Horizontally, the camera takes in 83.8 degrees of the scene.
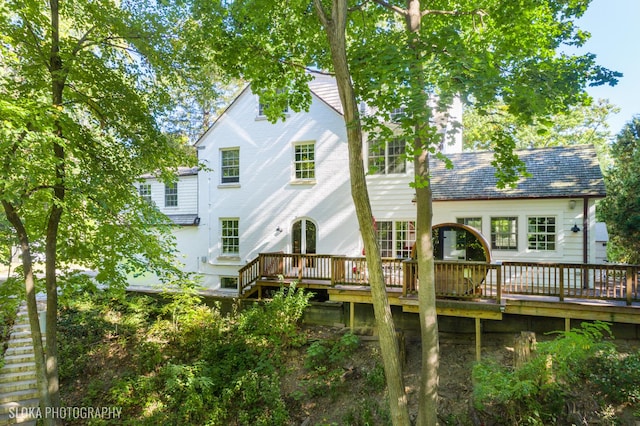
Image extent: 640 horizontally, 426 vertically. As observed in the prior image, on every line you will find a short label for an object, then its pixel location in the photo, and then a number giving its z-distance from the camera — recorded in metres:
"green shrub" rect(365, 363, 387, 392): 8.31
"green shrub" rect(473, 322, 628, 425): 6.36
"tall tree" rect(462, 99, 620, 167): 25.05
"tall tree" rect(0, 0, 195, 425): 6.40
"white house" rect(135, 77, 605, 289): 10.92
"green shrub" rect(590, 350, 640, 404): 6.41
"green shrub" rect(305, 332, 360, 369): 9.32
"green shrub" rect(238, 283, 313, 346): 10.16
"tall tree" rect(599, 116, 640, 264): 13.87
